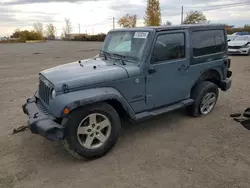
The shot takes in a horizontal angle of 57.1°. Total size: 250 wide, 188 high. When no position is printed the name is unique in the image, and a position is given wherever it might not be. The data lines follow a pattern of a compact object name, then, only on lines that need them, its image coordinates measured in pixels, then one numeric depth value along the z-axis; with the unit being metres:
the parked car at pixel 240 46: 15.32
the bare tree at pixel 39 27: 84.39
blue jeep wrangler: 3.21
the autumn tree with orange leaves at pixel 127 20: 59.59
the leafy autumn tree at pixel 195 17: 44.16
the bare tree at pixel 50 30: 85.62
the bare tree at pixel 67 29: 88.00
